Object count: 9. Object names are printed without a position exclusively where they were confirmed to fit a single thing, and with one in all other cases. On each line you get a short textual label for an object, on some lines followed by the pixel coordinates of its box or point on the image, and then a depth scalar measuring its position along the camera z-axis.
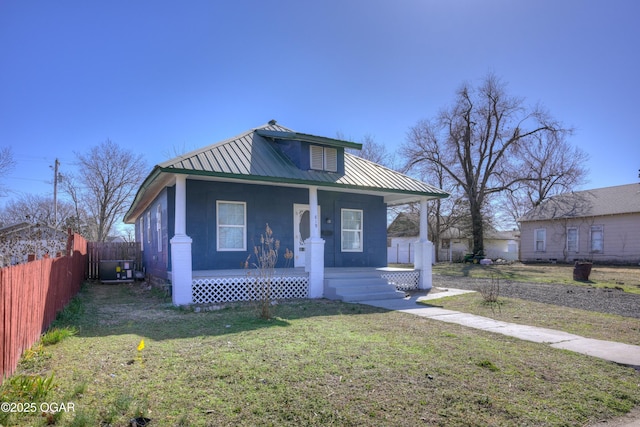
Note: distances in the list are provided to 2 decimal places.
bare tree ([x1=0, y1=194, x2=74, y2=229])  34.97
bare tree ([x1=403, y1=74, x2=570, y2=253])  26.94
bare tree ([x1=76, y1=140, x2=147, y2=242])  31.77
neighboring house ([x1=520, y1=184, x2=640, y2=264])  24.17
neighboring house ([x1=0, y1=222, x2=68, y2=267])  10.07
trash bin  15.51
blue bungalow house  9.70
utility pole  28.74
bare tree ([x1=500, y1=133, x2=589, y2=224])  28.47
